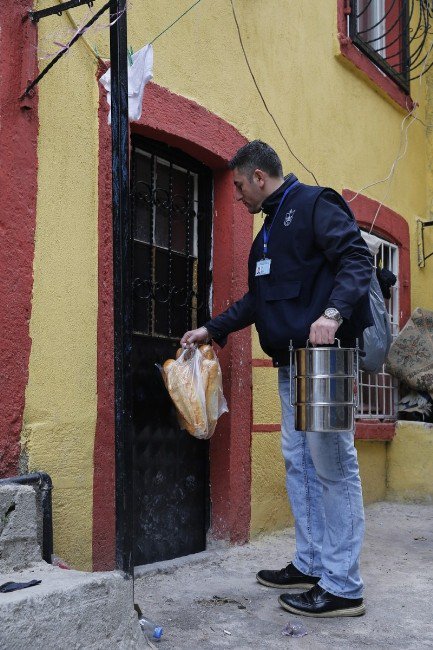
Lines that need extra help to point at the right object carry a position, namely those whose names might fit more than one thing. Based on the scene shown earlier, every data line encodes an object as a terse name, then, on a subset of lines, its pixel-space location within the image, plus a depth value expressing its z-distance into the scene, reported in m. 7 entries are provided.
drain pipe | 3.29
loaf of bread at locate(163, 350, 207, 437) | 3.88
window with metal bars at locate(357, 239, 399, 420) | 6.50
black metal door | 4.21
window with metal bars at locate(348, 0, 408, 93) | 6.94
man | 3.33
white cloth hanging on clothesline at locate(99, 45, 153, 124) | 3.61
